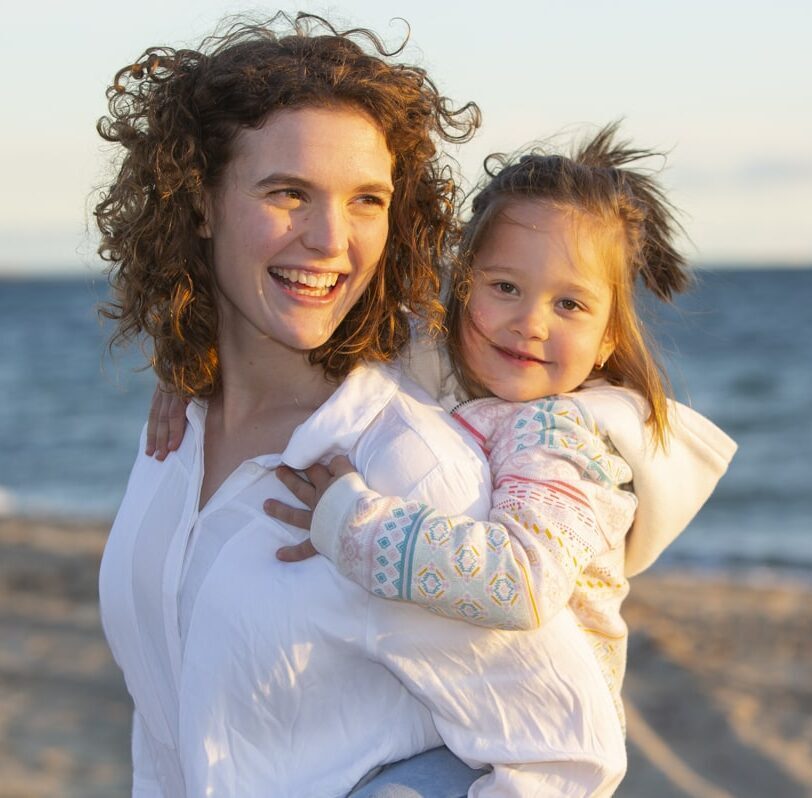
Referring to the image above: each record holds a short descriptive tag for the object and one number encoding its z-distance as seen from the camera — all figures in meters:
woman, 2.33
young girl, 2.22
